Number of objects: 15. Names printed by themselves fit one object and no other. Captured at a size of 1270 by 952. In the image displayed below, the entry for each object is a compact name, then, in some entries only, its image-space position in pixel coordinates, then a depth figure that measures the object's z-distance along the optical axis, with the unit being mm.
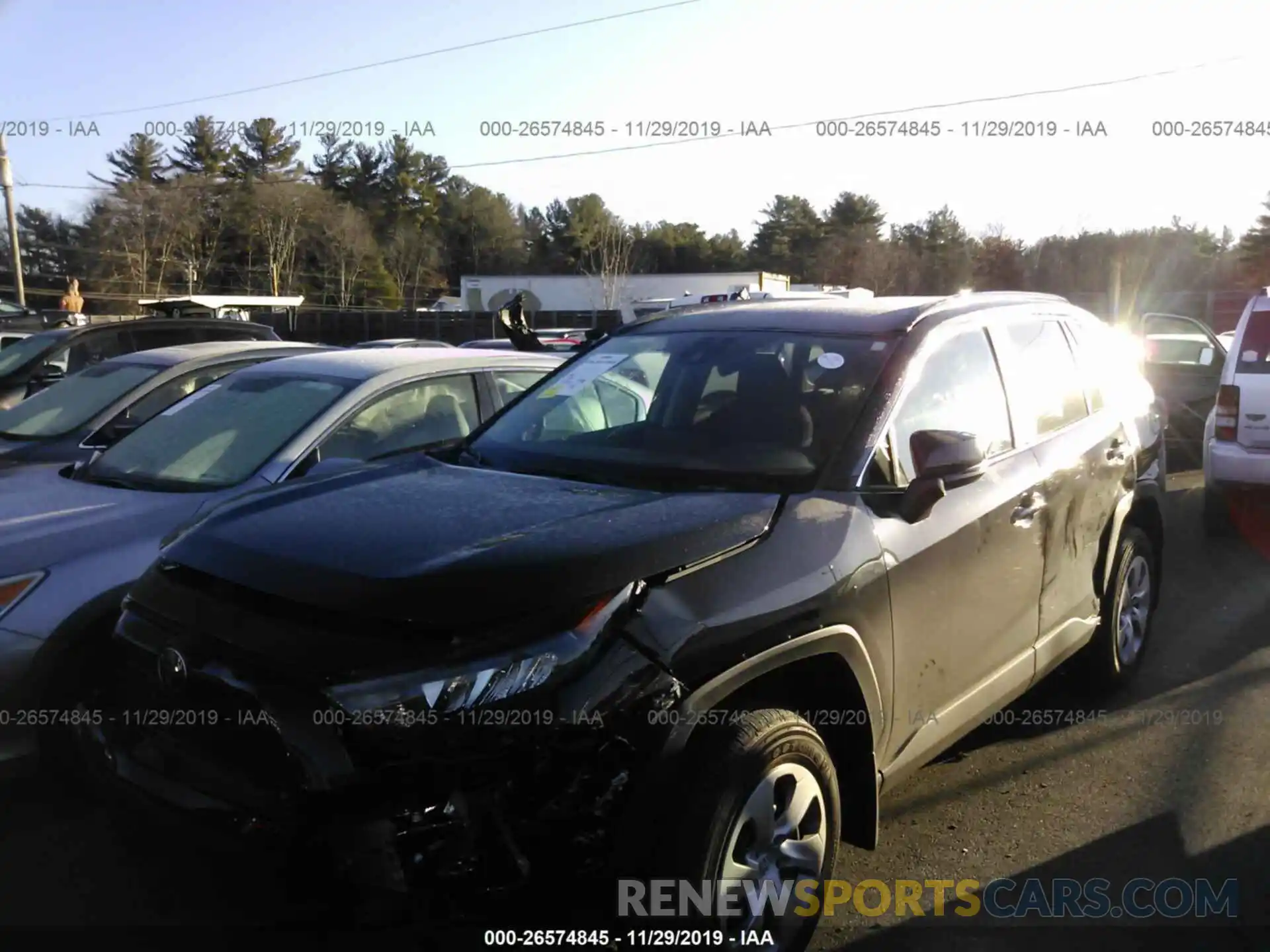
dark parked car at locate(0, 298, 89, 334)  14625
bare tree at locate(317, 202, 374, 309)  58531
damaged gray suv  2295
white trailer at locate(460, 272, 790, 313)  56844
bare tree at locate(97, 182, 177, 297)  50344
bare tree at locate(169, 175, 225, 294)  51438
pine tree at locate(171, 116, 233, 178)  57844
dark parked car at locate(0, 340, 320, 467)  6176
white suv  7617
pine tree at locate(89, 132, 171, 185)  61250
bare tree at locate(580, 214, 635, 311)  58750
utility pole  29250
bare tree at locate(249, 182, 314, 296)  54969
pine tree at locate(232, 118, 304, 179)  59438
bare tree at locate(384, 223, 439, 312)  67125
